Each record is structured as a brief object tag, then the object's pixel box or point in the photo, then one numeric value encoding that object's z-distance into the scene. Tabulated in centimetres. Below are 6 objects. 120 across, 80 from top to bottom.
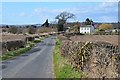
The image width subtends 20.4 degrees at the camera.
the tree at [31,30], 12852
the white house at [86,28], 13725
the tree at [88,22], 15482
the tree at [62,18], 13448
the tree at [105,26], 13485
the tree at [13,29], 11574
